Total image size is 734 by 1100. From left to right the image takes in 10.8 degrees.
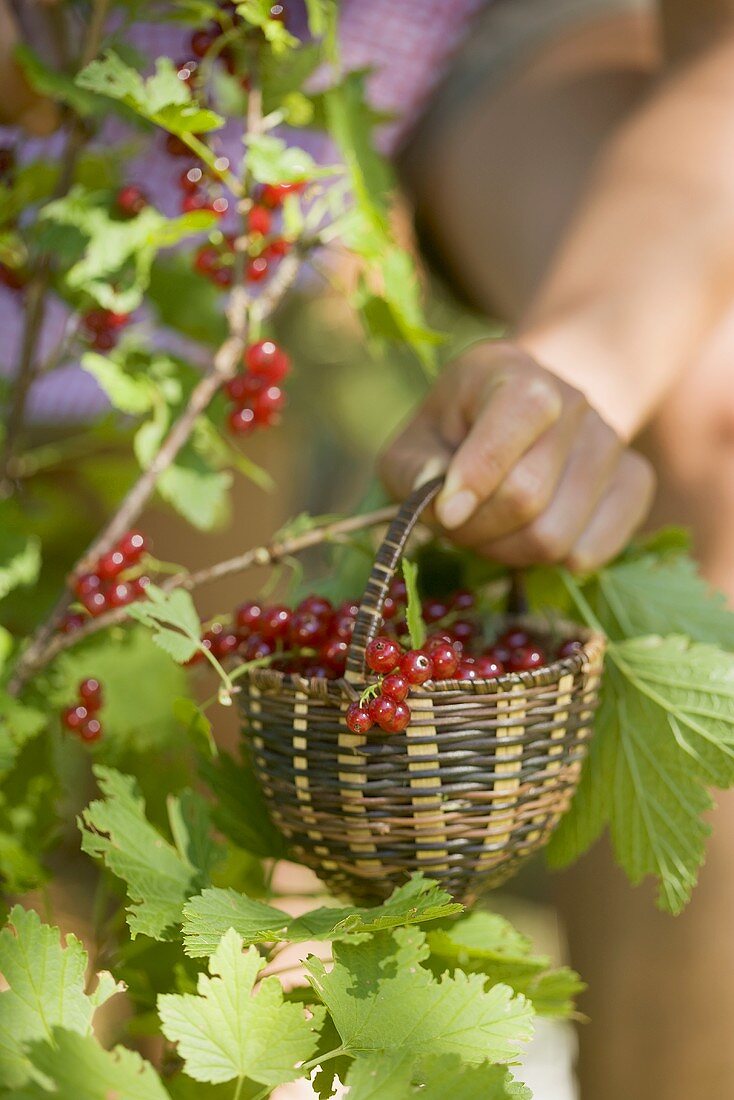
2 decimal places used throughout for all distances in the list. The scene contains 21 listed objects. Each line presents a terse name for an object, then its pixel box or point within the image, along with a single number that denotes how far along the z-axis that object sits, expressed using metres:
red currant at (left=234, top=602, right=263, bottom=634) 1.17
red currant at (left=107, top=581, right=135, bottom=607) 1.19
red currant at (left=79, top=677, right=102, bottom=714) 1.21
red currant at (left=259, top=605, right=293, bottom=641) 1.16
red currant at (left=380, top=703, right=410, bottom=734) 1.09
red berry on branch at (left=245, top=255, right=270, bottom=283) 1.26
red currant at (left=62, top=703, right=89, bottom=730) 1.21
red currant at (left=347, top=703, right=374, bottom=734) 1.09
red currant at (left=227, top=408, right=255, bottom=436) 1.25
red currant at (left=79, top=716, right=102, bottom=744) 1.21
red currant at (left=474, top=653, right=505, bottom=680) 1.12
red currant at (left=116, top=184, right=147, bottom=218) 1.26
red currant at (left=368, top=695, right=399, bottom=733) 1.09
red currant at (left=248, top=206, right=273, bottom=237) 1.24
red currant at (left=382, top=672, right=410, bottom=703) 1.09
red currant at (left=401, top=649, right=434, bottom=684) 1.10
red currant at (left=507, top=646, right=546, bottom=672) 1.14
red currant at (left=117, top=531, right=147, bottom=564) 1.21
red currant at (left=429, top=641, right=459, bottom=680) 1.11
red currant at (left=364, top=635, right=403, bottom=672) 1.10
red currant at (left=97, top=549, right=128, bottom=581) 1.20
